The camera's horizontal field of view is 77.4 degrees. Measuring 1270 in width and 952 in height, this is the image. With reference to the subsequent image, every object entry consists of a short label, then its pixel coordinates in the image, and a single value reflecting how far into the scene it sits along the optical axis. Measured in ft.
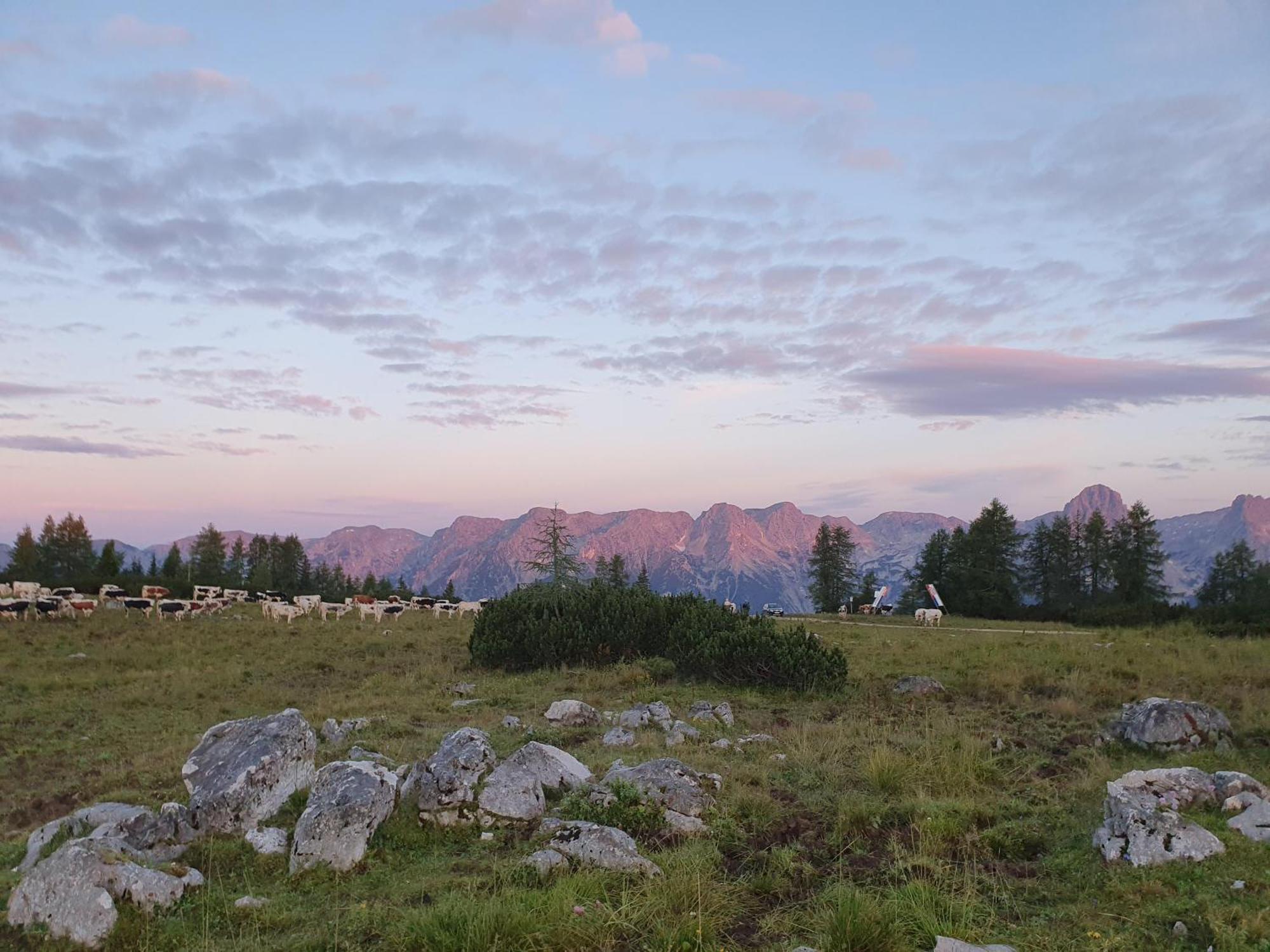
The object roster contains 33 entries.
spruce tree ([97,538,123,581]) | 209.42
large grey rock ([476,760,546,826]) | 27.96
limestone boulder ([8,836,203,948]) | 19.97
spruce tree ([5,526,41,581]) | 255.09
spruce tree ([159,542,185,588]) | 247.91
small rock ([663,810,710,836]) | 26.76
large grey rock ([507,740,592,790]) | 30.71
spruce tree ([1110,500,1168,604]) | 207.51
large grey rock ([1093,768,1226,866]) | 22.86
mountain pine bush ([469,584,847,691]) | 60.29
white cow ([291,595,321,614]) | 127.03
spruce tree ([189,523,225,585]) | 294.87
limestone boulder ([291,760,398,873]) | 24.54
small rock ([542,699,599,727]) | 48.37
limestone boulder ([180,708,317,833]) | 27.78
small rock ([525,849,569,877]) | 22.71
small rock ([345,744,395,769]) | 35.09
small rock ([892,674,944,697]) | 57.41
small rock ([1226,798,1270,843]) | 24.33
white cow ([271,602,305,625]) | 118.11
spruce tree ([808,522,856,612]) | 271.69
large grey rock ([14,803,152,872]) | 27.02
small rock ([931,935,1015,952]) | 17.42
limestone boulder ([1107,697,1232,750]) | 39.11
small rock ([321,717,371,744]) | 42.70
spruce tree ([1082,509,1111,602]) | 220.02
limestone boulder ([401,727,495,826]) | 27.86
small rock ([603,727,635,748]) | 41.27
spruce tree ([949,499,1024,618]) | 201.57
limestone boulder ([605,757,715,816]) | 28.50
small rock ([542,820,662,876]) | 22.85
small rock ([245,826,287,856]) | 25.59
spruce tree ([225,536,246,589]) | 305.94
